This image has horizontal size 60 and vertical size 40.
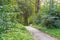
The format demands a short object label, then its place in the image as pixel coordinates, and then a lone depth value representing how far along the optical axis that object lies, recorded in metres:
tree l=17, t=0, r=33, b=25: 27.01
